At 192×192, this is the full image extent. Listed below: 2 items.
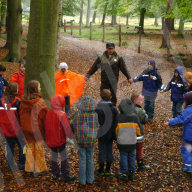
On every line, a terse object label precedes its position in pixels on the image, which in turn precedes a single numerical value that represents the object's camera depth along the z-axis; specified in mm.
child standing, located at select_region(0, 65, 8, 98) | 6480
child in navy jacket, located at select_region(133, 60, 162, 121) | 7355
